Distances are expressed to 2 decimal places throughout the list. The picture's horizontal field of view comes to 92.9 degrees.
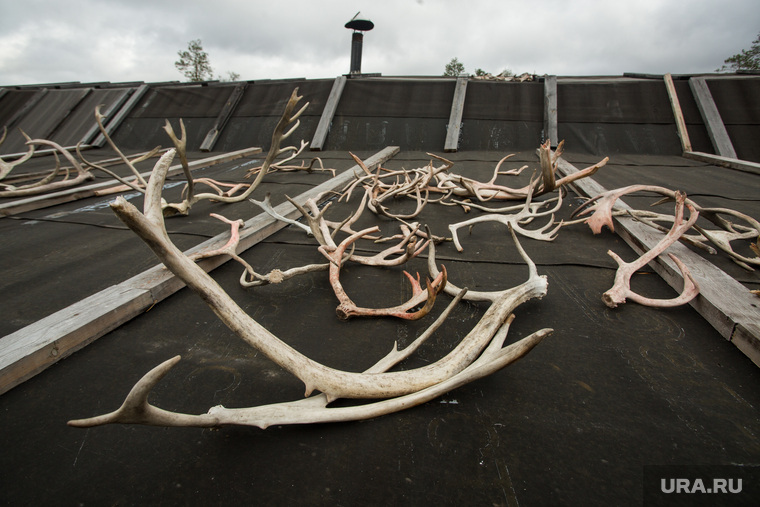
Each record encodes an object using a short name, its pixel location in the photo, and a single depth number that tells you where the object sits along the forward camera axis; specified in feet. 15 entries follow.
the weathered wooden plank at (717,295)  3.35
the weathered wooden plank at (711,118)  13.34
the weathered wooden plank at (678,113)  13.96
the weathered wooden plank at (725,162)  10.65
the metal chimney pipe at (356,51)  39.01
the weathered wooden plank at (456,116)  15.46
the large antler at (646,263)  3.99
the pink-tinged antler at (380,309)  3.82
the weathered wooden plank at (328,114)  16.02
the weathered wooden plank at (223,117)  17.33
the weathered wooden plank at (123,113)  18.93
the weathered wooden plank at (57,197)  7.74
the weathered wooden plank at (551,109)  15.33
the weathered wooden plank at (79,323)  3.07
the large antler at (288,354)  2.58
